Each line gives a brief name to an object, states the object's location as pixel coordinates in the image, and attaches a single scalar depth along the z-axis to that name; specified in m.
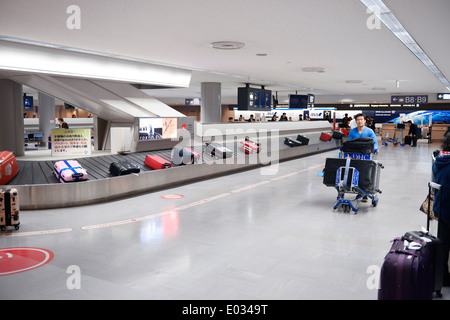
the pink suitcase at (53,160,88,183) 7.77
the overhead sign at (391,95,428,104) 27.77
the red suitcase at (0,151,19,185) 7.48
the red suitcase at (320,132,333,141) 21.38
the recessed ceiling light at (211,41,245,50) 8.78
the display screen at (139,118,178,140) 11.07
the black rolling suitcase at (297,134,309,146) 18.45
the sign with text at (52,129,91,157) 9.76
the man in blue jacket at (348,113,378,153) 7.76
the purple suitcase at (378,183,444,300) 3.32
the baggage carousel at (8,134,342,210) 7.45
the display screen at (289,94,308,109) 25.55
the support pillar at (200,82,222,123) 19.19
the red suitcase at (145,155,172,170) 9.84
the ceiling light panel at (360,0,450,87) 5.87
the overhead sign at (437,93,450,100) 26.60
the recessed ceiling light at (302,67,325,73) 13.80
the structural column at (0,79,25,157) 9.96
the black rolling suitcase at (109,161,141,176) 8.66
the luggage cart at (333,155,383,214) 7.27
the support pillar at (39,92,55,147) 18.72
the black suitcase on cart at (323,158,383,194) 7.34
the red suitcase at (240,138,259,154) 13.95
